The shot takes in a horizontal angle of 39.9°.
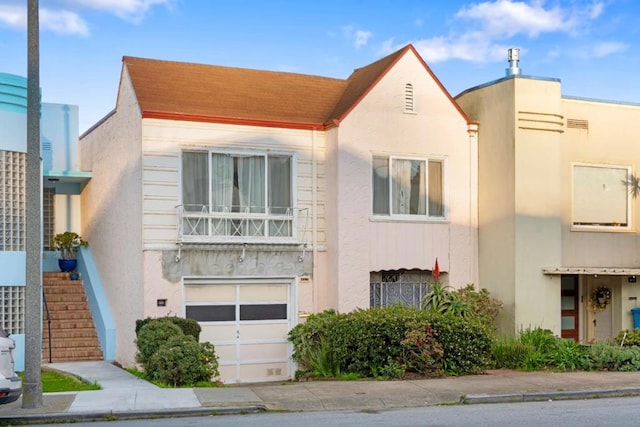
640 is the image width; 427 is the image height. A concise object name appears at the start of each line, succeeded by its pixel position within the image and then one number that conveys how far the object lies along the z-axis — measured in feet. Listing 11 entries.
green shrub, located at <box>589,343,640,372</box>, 57.16
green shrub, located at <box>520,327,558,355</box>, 60.44
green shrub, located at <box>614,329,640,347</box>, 63.26
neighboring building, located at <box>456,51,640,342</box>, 66.85
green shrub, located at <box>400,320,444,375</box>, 53.93
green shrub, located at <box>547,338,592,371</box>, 57.57
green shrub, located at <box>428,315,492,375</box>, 55.21
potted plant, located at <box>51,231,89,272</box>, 76.48
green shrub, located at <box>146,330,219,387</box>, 50.37
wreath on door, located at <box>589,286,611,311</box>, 73.82
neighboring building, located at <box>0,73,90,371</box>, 62.13
